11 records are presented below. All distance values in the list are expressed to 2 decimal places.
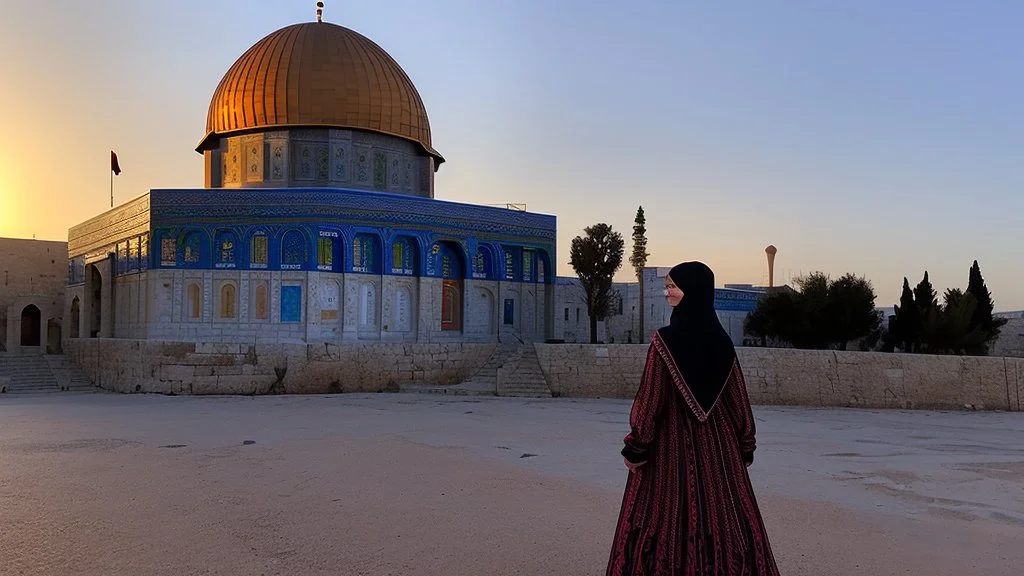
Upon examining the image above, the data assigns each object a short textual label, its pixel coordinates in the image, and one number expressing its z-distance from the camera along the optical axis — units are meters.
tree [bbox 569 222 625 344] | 24.44
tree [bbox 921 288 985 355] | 24.33
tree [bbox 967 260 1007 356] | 26.45
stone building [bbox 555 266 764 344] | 29.89
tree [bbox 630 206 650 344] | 29.66
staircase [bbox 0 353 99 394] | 19.70
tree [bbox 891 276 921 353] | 26.84
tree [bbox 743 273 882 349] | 25.42
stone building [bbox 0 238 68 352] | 28.16
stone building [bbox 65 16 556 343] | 20.17
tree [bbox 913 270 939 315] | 27.19
